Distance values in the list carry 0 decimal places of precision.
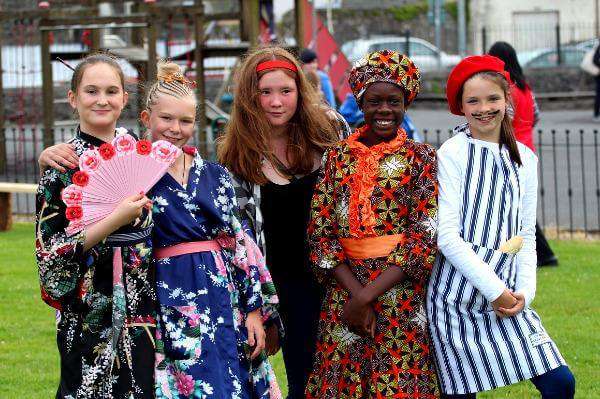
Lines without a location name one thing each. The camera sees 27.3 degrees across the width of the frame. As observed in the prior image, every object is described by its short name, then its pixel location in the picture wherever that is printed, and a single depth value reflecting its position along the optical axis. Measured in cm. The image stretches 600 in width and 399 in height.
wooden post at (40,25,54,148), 1480
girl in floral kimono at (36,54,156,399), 439
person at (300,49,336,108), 1295
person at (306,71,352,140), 535
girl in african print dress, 468
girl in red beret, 470
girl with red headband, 508
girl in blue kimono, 451
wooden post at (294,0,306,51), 1667
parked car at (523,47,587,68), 3159
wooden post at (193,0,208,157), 1473
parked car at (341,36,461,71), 3212
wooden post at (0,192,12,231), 1217
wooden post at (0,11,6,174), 1580
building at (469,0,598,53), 3841
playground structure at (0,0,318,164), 1444
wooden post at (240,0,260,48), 1574
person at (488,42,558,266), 884
